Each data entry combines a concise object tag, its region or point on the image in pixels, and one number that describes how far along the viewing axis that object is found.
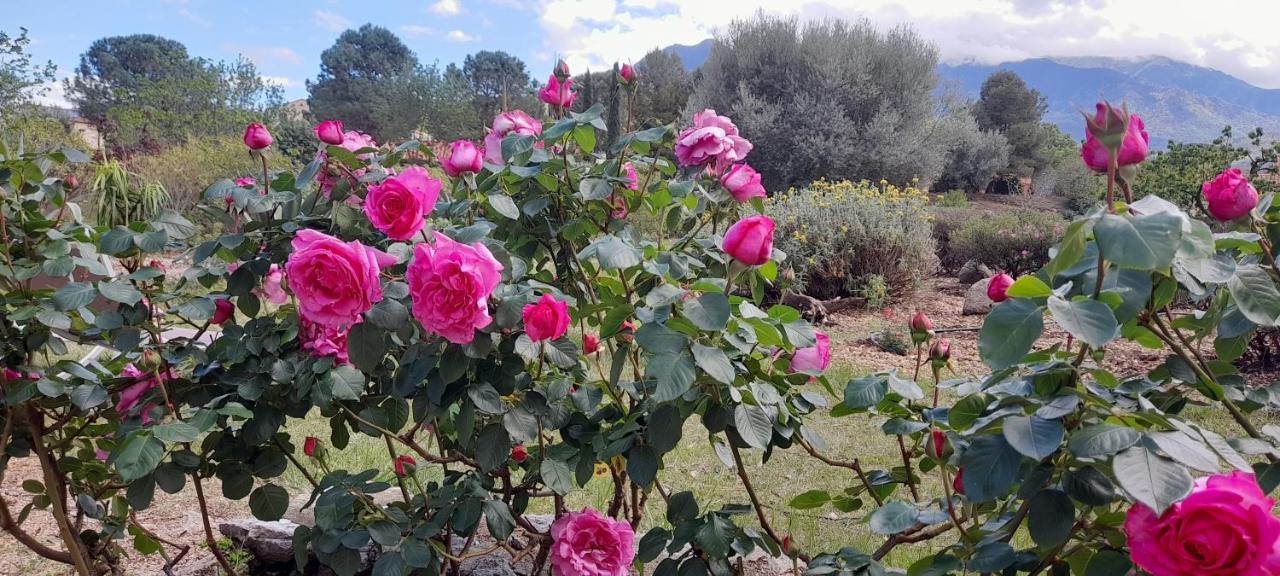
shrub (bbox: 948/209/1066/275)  7.16
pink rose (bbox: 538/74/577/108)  1.41
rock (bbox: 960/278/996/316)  5.70
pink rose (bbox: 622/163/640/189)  1.26
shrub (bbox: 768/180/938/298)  6.09
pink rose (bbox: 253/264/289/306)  1.28
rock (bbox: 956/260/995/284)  7.01
